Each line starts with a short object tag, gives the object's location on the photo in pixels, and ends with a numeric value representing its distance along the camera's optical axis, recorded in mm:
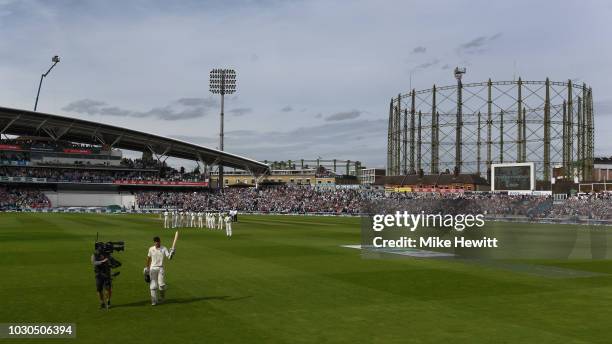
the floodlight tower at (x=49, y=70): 115881
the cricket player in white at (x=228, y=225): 37356
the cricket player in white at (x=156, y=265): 14195
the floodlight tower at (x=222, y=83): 111750
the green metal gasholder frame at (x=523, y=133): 106375
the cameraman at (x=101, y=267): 13422
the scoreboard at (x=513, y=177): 77812
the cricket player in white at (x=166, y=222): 45391
